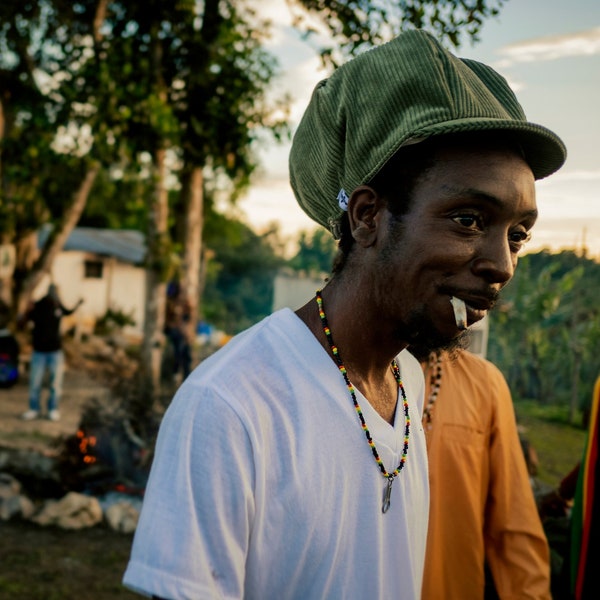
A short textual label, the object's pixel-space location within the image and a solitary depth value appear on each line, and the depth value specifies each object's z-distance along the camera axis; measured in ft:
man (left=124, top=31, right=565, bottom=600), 3.46
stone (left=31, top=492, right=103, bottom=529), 18.78
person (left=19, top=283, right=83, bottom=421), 28.91
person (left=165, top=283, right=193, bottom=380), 37.88
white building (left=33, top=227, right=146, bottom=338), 85.15
